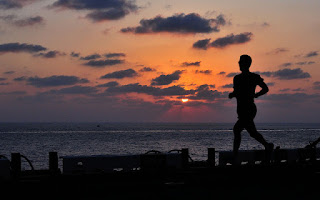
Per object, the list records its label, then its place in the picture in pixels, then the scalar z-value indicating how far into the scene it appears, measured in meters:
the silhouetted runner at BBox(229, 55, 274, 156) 11.52
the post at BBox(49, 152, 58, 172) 10.85
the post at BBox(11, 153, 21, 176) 10.65
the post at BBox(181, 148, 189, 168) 12.49
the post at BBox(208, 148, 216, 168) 12.99
